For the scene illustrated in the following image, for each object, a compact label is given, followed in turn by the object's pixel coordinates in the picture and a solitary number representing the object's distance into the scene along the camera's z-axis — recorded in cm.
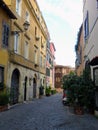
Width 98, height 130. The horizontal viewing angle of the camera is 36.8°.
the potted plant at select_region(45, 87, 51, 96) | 2234
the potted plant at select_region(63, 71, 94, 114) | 752
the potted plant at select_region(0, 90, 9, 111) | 849
